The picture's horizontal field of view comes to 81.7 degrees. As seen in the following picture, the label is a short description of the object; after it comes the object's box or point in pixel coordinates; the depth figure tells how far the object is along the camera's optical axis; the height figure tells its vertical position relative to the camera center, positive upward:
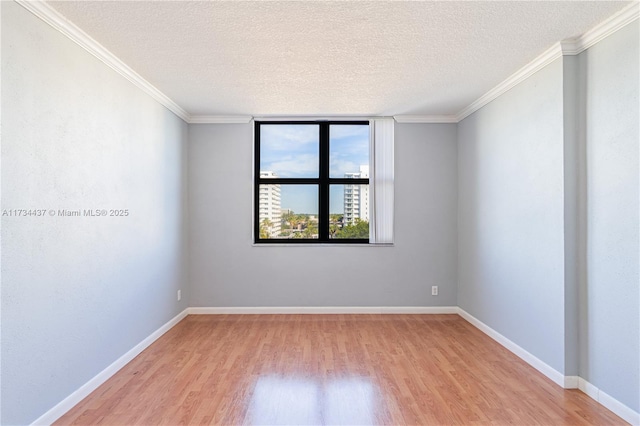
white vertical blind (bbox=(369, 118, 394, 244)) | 4.82 +0.60
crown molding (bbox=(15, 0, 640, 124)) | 2.26 +1.26
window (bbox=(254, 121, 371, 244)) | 4.95 +0.42
